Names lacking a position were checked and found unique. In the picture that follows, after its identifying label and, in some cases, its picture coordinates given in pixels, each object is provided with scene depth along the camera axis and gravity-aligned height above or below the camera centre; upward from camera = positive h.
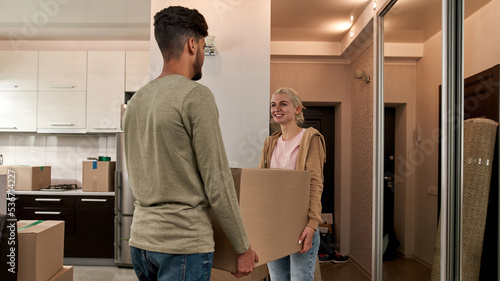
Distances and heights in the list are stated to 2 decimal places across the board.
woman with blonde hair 1.40 -0.05
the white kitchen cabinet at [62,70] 4.18 +0.81
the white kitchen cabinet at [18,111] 4.18 +0.35
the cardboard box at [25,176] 3.92 -0.34
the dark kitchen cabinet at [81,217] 3.87 -0.75
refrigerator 3.75 -0.64
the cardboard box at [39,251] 1.43 -0.42
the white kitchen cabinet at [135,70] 4.15 +0.82
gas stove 4.03 -0.47
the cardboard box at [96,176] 3.92 -0.33
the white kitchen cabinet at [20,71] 4.18 +0.80
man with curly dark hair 0.84 -0.08
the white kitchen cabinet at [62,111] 4.17 +0.36
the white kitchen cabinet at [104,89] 4.15 +0.61
